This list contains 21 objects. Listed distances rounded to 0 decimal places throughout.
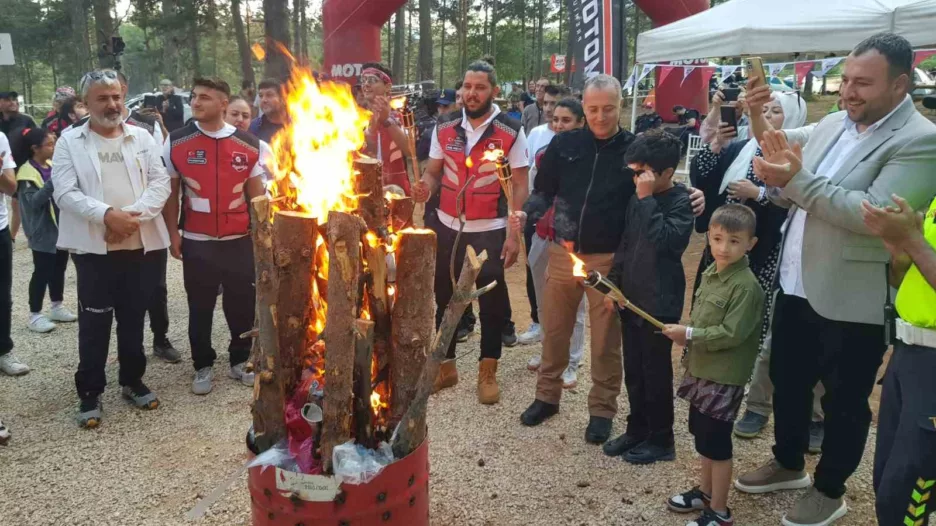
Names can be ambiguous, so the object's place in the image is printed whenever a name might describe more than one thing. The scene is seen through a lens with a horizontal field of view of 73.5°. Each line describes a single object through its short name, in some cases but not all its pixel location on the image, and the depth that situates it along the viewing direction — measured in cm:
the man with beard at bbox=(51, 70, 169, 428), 407
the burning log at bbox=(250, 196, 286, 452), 250
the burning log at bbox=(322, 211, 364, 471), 234
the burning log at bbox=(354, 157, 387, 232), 282
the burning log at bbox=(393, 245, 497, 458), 247
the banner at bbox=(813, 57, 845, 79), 797
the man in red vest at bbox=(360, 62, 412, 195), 485
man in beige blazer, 259
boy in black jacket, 334
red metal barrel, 221
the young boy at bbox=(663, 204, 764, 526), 295
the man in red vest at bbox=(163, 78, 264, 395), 450
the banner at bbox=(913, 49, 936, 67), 675
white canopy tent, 588
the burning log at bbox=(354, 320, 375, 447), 236
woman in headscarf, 396
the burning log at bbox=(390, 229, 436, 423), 260
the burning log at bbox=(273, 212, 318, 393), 255
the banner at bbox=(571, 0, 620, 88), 1012
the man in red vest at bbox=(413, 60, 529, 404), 444
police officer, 210
